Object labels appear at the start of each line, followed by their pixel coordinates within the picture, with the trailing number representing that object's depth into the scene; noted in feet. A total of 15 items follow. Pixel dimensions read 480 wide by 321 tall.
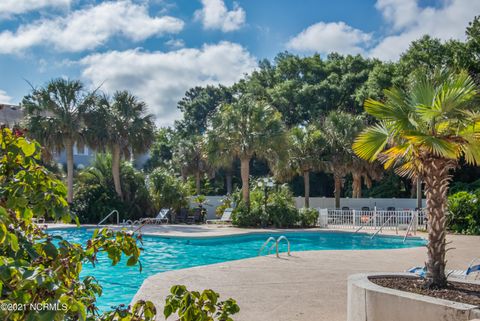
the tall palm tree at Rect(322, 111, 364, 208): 85.05
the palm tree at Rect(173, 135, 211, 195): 113.70
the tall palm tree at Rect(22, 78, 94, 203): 76.33
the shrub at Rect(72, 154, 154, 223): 76.45
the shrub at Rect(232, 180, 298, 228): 69.31
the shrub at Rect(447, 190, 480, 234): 57.41
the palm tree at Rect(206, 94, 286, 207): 69.82
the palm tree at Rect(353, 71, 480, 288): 18.28
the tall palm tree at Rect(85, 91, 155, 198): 78.69
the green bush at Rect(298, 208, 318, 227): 70.54
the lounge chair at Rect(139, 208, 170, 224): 76.69
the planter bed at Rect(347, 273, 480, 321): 14.84
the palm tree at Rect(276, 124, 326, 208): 83.10
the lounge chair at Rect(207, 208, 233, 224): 75.51
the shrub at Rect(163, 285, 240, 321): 6.77
